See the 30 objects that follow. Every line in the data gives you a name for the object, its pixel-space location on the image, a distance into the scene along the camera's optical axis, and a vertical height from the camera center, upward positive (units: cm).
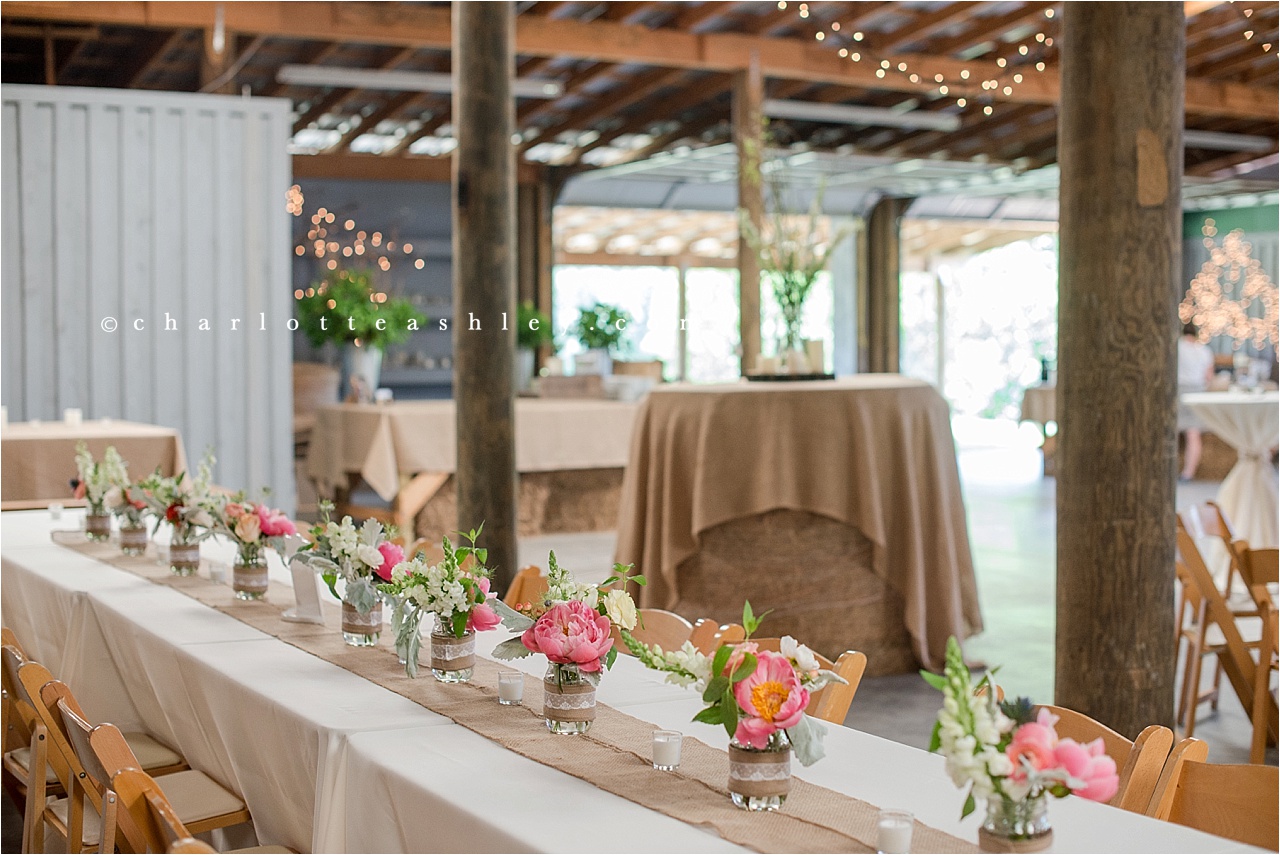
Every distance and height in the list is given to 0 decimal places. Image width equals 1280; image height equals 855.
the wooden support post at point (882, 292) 1814 +125
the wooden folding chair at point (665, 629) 284 -51
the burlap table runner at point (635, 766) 168 -55
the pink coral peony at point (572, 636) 204 -37
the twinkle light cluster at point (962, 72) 1073 +272
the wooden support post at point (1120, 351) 315 +8
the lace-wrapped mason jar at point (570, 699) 212 -49
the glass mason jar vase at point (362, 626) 277 -48
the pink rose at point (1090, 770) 144 -41
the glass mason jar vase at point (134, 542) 400 -44
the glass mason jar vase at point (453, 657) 245 -48
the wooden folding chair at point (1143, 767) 193 -55
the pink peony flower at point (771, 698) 170 -39
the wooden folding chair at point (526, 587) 349 -52
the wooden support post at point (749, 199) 1040 +147
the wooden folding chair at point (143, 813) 180 -57
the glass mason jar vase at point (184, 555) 365 -44
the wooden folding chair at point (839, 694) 239 -55
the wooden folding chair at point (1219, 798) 176 -55
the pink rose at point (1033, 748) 146 -39
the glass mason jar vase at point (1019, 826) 154 -51
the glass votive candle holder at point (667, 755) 196 -53
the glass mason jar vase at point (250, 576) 330 -45
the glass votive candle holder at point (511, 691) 232 -52
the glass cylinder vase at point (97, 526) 431 -43
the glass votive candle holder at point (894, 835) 160 -53
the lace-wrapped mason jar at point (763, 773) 176 -50
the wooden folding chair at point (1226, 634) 413 -77
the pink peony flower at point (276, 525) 322 -32
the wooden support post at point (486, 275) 511 +43
